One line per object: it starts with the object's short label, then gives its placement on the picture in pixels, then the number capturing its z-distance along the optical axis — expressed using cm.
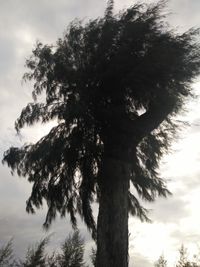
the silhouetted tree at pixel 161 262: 3440
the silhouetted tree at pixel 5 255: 3238
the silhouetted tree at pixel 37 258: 3616
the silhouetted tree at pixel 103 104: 1215
